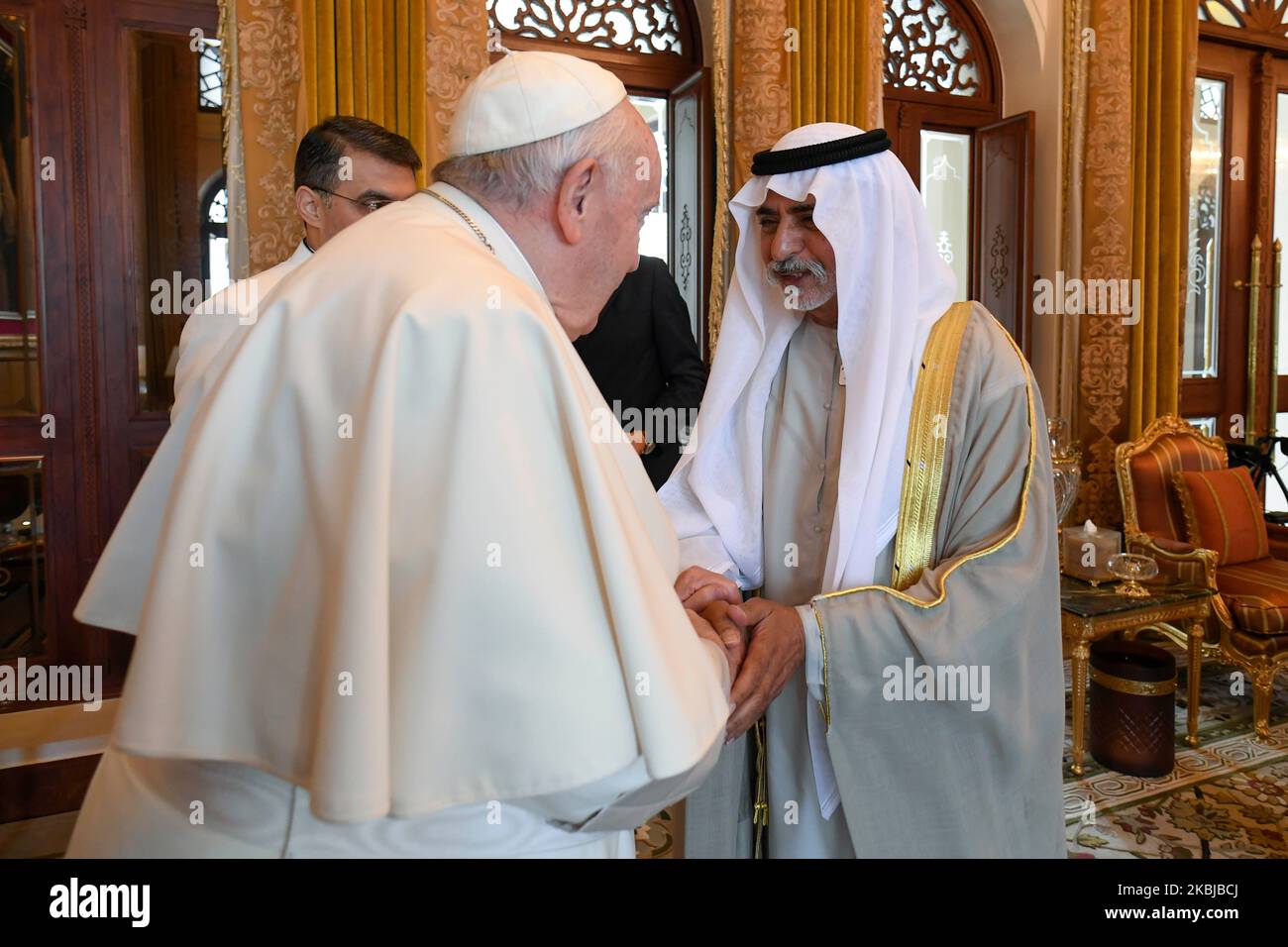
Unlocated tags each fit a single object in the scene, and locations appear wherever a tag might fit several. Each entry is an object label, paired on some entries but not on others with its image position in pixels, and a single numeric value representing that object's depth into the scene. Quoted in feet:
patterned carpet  10.21
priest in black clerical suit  11.89
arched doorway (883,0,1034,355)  18.26
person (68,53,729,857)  2.93
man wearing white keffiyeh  5.37
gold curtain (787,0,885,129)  15.47
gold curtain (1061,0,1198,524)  17.89
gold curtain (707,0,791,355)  15.02
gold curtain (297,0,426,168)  12.43
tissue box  13.62
